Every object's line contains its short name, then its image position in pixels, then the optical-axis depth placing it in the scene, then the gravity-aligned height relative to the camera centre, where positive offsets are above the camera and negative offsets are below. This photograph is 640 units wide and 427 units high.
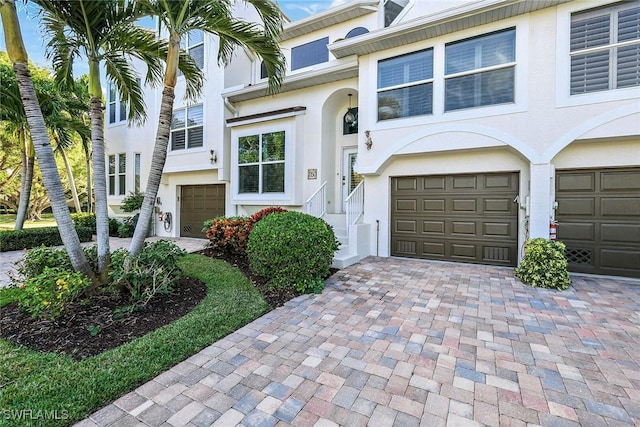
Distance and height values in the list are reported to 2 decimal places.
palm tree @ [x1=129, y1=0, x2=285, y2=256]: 4.57 +3.05
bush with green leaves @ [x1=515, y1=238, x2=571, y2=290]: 5.30 -1.12
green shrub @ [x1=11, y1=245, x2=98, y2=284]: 4.39 -0.88
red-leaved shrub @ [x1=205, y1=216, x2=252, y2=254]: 7.11 -0.74
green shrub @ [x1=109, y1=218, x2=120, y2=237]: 12.63 -0.96
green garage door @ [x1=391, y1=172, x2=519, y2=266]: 6.85 -0.30
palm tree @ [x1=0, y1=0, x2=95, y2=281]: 3.58 +0.91
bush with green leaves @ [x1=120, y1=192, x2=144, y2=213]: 12.27 +0.05
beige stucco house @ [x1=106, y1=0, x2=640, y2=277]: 5.81 +1.94
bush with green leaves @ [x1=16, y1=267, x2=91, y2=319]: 3.34 -1.05
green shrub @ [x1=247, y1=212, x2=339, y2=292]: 5.10 -0.87
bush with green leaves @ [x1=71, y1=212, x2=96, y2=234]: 12.27 -0.69
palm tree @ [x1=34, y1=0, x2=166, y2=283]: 4.18 +2.69
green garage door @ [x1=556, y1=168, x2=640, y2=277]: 5.78 -0.26
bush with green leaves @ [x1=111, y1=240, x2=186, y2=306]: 4.04 -0.98
